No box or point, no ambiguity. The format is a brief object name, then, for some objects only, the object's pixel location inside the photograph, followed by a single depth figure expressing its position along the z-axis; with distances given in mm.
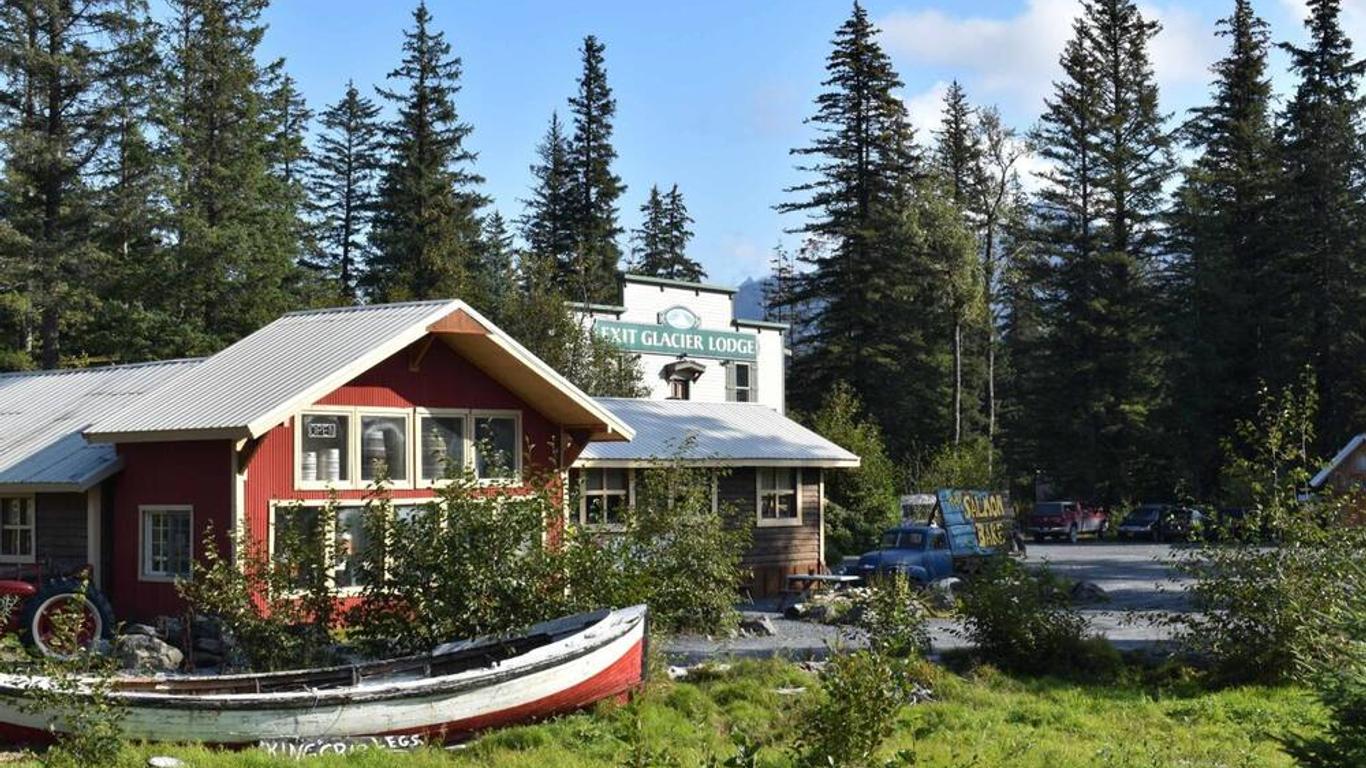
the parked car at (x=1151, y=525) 50688
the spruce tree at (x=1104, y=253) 61125
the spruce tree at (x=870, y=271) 62781
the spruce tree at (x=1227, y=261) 56344
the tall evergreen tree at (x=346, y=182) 62988
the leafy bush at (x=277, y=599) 15812
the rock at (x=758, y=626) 22828
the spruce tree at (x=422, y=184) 55500
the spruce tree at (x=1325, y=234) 52394
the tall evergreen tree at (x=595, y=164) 70438
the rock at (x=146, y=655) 17828
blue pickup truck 29062
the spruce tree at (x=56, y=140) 37750
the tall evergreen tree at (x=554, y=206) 70625
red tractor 19648
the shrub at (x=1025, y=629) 18438
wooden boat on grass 12969
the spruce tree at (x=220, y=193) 42375
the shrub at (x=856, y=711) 9656
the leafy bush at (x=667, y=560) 17234
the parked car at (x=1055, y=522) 53938
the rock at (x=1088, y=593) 28198
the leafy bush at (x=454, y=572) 16250
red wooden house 20719
